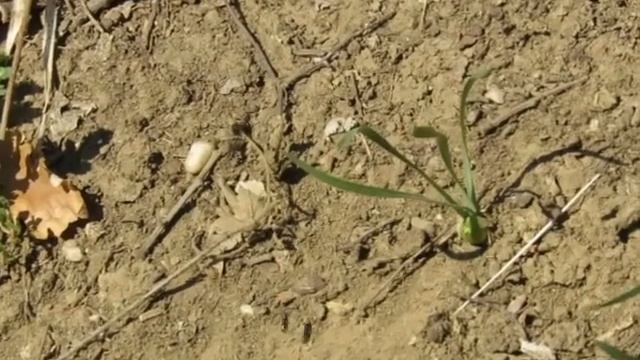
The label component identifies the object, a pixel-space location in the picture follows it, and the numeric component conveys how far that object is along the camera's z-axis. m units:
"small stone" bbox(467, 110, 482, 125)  2.55
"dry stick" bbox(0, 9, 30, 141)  2.67
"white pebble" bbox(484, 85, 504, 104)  2.57
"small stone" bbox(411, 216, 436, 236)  2.48
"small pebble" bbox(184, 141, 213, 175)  2.59
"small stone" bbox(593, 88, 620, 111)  2.53
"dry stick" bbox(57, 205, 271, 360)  2.47
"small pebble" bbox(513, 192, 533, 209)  2.47
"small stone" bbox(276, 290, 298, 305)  2.46
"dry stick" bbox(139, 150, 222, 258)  2.54
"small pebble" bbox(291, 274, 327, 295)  2.46
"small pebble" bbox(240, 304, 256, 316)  2.46
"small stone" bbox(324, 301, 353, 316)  2.44
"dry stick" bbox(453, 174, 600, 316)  2.41
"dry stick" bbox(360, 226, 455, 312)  2.44
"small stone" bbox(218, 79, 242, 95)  2.65
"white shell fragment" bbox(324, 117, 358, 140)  2.57
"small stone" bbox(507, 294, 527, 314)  2.39
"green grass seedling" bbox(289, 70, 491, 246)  2.22
